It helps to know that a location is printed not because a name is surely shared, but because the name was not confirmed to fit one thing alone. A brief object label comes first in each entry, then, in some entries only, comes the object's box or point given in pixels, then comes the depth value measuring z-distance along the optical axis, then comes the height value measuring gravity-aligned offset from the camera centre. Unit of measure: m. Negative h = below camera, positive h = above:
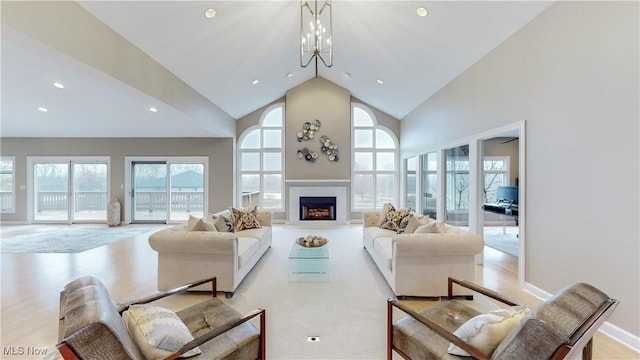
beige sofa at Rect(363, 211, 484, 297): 3.06 -0.91
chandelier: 3.64 +2.67
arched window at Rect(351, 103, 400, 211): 8.41 +0.54
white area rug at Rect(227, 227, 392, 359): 2.27 -1.36
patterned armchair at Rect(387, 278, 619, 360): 1.14 -0.73
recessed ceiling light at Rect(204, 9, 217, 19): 3.50 +2.13
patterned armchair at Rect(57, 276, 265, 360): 1.03 -0.77
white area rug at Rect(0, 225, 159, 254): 5.24 -1.31
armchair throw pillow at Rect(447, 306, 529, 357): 1.41 -0.78
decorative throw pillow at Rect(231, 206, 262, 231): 4.78 -0.69
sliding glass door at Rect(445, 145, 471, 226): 4.87 -0.08
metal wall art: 8.06 +1.05
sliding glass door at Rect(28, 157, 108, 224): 8.00 -0.30
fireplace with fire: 8.03 -0.81
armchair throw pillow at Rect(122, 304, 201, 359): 1.36 -0.78
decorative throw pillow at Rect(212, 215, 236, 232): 3.84 -0.63
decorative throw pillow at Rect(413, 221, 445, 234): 3.25 -0.57
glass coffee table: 3.70 -1.19
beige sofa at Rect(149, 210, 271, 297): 3.18 -0.92
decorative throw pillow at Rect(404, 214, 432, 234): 3.64 -0.58
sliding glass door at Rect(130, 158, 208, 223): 8.14 -0.31
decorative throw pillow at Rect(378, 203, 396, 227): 4.98 -0.59
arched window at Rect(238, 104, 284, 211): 8.37 +0.42
